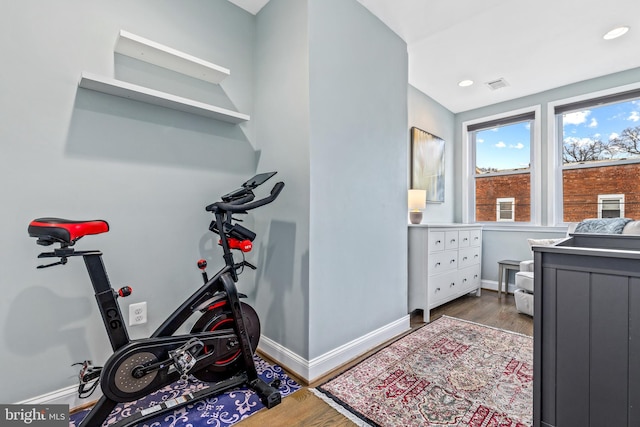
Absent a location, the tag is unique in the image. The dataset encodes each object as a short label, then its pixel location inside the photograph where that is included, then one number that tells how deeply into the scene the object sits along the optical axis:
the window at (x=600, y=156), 3.23
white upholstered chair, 2.90
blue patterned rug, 1.43
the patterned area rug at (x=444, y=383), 1.49
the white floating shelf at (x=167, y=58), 1.59
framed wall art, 3.62
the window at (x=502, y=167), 3.88
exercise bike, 1.27
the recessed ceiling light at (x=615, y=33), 2.53
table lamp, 3.29
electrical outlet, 1.70
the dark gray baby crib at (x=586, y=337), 1.00
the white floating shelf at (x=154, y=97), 1.49
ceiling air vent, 3.45
